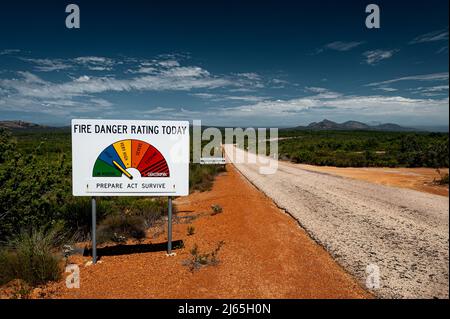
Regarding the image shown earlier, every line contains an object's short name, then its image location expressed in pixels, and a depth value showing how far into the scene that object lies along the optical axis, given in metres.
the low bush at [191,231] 7.00
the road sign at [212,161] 22.25
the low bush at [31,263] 4.56
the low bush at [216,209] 8.85
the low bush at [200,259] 5.13
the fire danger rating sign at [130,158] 5.40
